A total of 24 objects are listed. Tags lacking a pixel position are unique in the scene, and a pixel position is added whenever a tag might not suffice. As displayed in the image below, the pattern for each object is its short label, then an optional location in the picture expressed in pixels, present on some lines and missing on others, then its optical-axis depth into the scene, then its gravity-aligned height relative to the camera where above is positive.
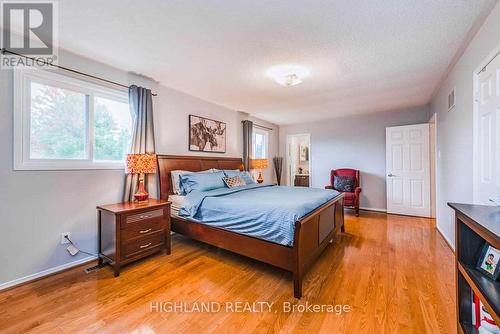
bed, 1.91 -0.73
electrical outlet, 2.31 -0.75
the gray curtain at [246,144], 4.94 +0.55
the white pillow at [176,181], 3.18 -0.20
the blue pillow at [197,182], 3.07 -0.21
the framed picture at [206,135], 3.81 +0.63
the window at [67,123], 2.07 +0.50
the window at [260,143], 5.67 +0.66
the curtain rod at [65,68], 1.96 +1.06
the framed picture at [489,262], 1.11 -0.51
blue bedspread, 2.00 -0.43
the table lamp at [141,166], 2.57 +0.02
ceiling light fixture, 2.66 +1.23
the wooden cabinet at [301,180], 6.88 -0.39
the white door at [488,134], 1.64 +0.29
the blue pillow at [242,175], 3.76 -0.13
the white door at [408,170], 4.36 -0.04
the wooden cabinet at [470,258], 1.00 -0.54
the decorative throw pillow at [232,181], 3.46 -0.22
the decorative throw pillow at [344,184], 4.96 -0.37
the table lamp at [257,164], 4.96 +0.09
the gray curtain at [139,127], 2.78 +0.55
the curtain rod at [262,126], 5.53 +1.10
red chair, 4.58 -0.44
